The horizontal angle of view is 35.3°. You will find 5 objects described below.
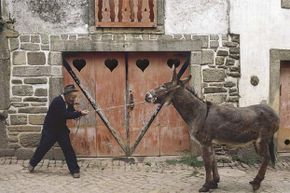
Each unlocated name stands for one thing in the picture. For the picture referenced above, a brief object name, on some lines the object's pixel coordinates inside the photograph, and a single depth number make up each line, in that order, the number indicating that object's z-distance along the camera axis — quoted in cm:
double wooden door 894
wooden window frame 871
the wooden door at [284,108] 953
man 759
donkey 681
